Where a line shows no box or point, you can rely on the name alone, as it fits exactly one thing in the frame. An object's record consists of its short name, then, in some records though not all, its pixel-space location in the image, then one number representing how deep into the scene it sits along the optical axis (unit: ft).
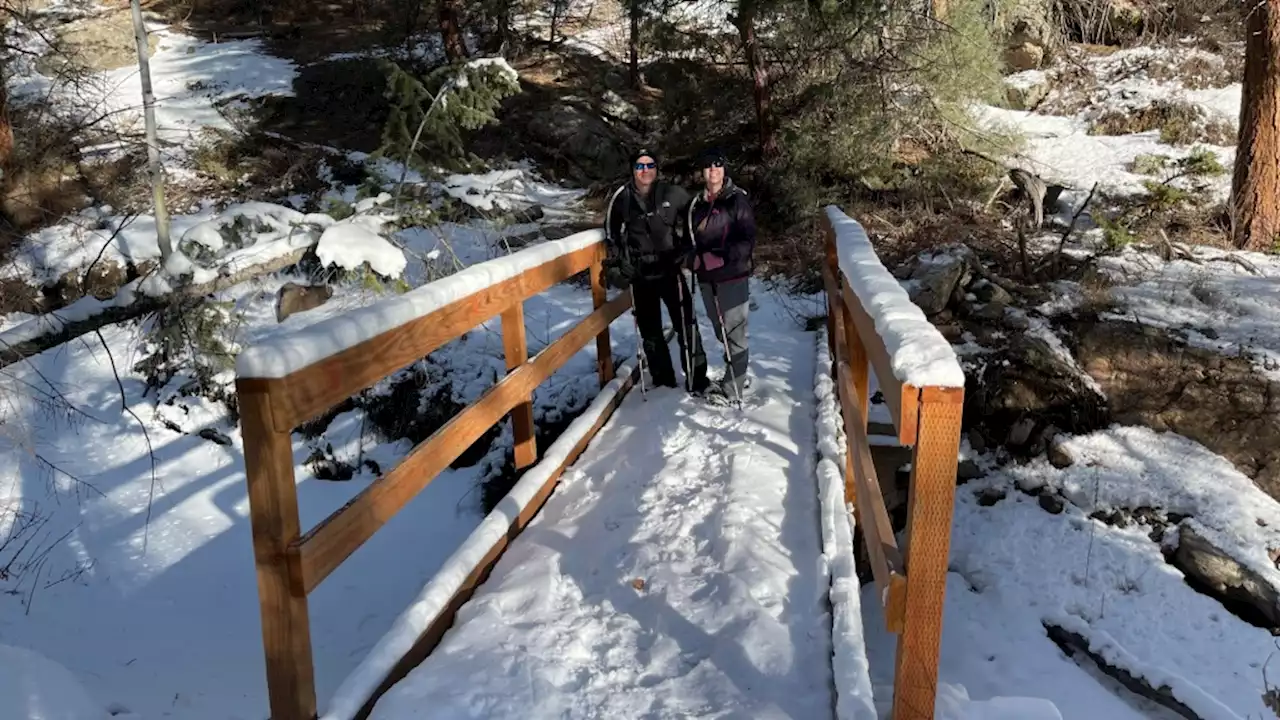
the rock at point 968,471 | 23.31
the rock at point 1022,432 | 23.72
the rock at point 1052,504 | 21.83
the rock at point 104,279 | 32.92
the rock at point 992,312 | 26.63
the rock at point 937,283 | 26.96
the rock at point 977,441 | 24.02
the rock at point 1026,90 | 56.75
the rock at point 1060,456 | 22.89
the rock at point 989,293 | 27.43
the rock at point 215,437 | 28.09
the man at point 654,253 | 18.40
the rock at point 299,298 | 33.58
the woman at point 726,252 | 17.63
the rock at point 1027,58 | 61.26
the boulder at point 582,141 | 52.85
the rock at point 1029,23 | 40.74
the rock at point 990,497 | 22.62
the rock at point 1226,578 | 18.89
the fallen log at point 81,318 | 16.88
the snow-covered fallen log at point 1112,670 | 16.62
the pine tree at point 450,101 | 25.04
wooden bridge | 7.18
